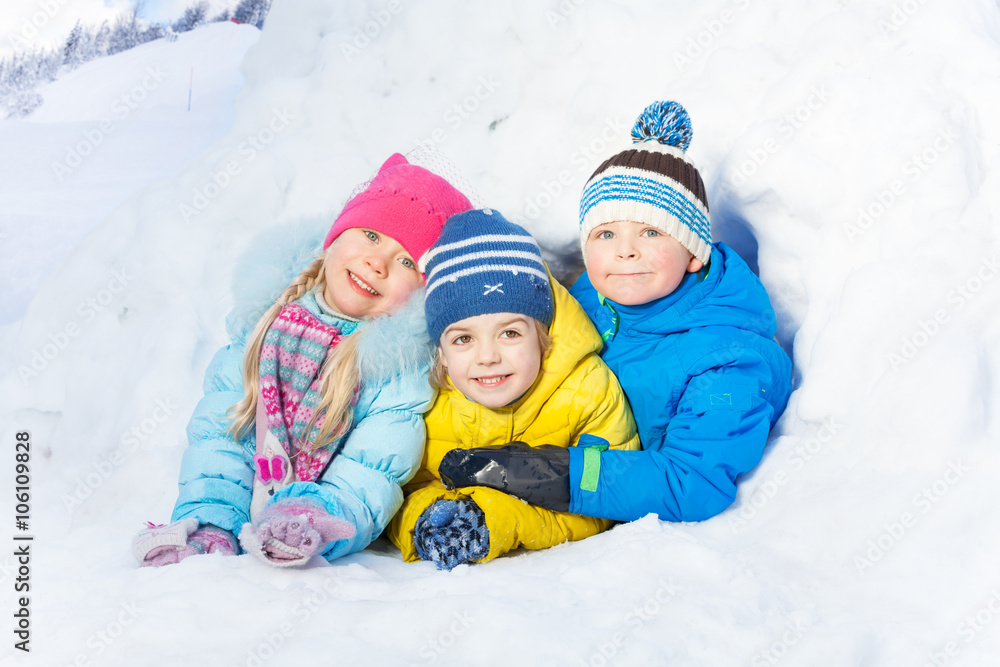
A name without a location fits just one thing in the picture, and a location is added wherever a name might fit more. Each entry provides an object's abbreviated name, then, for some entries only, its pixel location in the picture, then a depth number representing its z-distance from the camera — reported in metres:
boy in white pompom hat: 1.72
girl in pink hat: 1.79
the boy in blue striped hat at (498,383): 1.73
